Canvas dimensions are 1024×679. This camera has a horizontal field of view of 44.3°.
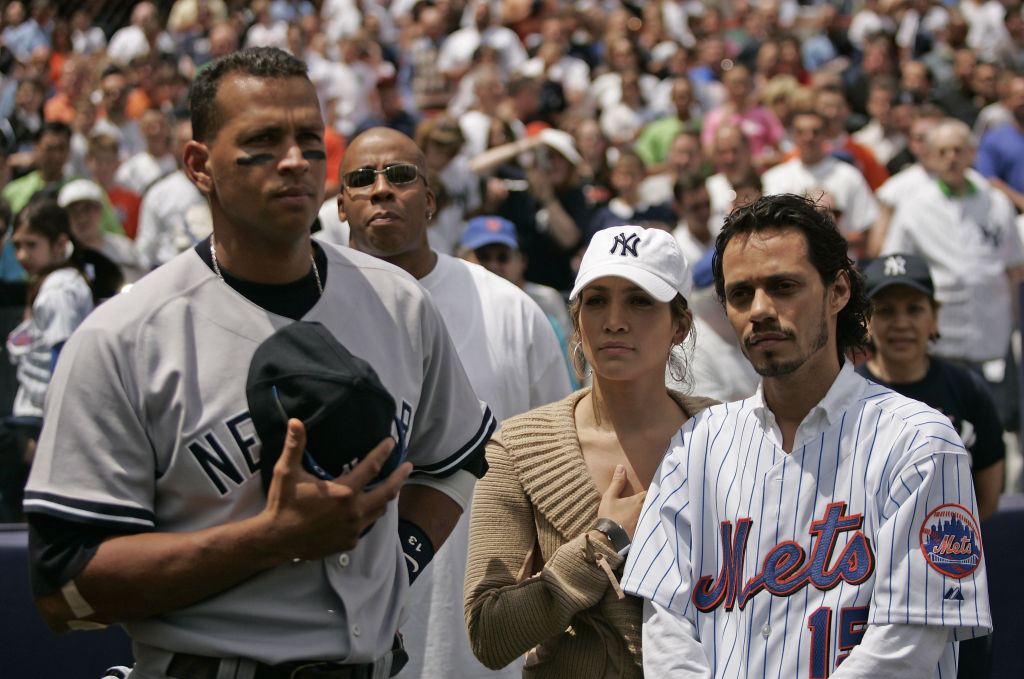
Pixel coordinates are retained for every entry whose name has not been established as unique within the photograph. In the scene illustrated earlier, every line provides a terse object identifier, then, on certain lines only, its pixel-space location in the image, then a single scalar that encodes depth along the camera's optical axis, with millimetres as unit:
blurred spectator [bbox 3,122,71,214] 9789
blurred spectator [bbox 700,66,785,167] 11438
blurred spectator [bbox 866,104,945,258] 9391
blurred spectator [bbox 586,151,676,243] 8812
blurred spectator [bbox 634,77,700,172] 11570
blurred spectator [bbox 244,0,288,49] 14977
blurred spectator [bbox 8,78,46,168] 12156
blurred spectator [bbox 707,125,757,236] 9031
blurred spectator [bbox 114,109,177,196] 10773
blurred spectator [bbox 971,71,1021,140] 11211
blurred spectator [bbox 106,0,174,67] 15353
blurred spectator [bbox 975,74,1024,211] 10664
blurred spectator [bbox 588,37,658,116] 13047
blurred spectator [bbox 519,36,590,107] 13367
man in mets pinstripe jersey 2588
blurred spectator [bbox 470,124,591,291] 9062
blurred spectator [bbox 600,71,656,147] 12312
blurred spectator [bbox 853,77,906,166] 11273
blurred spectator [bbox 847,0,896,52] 15188
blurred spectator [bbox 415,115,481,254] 9008
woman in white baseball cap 2965
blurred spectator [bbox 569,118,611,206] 10758
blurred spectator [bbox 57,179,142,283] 8828
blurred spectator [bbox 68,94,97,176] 11352
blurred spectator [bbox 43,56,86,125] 13375
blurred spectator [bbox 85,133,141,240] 10227
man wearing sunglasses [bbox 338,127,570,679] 4043
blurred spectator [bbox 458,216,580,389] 6508
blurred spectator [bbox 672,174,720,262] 8500
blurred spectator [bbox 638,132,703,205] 9938
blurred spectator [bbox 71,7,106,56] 16266
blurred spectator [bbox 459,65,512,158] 10797
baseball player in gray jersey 2230
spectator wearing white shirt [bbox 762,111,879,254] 9383
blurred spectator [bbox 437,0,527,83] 14219
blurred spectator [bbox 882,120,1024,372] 8602
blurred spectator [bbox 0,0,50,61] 15664
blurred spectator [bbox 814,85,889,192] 10297
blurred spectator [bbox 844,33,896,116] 12977
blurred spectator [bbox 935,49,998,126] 12203
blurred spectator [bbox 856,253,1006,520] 4711
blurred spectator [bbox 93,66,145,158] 12508
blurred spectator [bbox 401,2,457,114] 11963
